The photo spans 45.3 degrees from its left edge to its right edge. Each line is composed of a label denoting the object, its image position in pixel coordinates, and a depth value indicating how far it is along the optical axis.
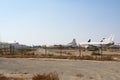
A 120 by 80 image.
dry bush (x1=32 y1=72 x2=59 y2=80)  8.02
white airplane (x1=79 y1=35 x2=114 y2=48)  62.45
